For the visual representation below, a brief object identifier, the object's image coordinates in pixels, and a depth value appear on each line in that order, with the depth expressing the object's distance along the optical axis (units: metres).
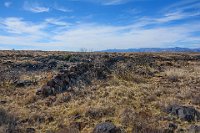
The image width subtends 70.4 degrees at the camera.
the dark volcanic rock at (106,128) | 5.04
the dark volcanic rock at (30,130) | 5.39
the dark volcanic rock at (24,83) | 9.19
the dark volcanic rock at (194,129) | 4.92
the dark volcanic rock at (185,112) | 5.72
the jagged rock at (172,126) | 5.32
